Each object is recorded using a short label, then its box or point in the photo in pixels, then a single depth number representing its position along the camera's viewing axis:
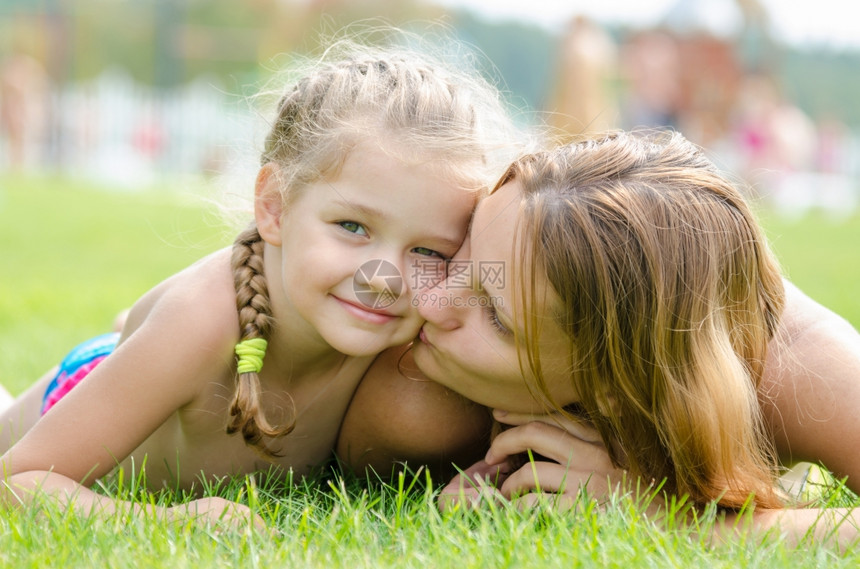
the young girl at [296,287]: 2.17
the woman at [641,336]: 2.01
